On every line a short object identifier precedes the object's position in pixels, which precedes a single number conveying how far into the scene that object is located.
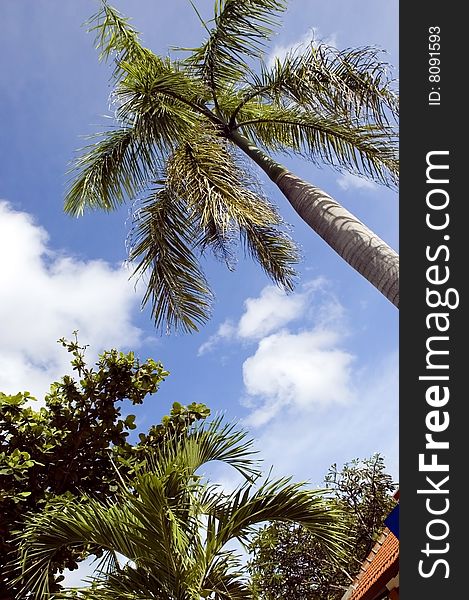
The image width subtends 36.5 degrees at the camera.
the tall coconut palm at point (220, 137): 8.60
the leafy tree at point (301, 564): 15.62
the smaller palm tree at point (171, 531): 5.75
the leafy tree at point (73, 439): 7.43
